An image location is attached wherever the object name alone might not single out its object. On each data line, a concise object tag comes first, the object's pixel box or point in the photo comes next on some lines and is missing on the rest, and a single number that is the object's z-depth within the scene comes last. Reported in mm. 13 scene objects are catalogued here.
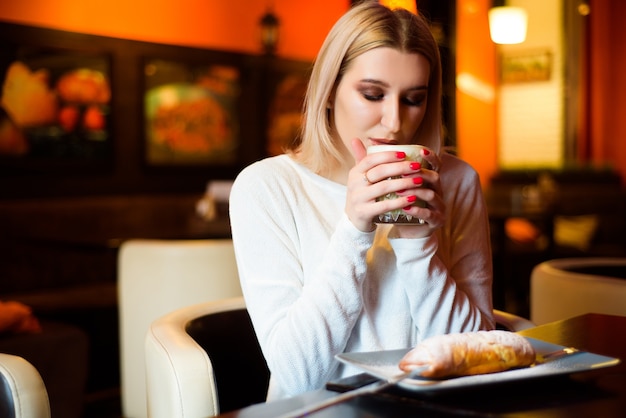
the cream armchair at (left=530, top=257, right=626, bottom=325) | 2055
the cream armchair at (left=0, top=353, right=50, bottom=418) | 1301
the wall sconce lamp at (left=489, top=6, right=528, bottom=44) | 7043
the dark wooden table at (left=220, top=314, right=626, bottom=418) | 875
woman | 1326
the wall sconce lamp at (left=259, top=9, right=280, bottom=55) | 6242
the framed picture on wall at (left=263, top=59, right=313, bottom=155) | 6531
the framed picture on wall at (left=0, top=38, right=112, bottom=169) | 4836
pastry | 959
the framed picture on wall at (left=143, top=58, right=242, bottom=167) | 5742
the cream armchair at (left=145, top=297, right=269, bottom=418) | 1281
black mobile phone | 976
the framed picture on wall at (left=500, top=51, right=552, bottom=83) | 8358
